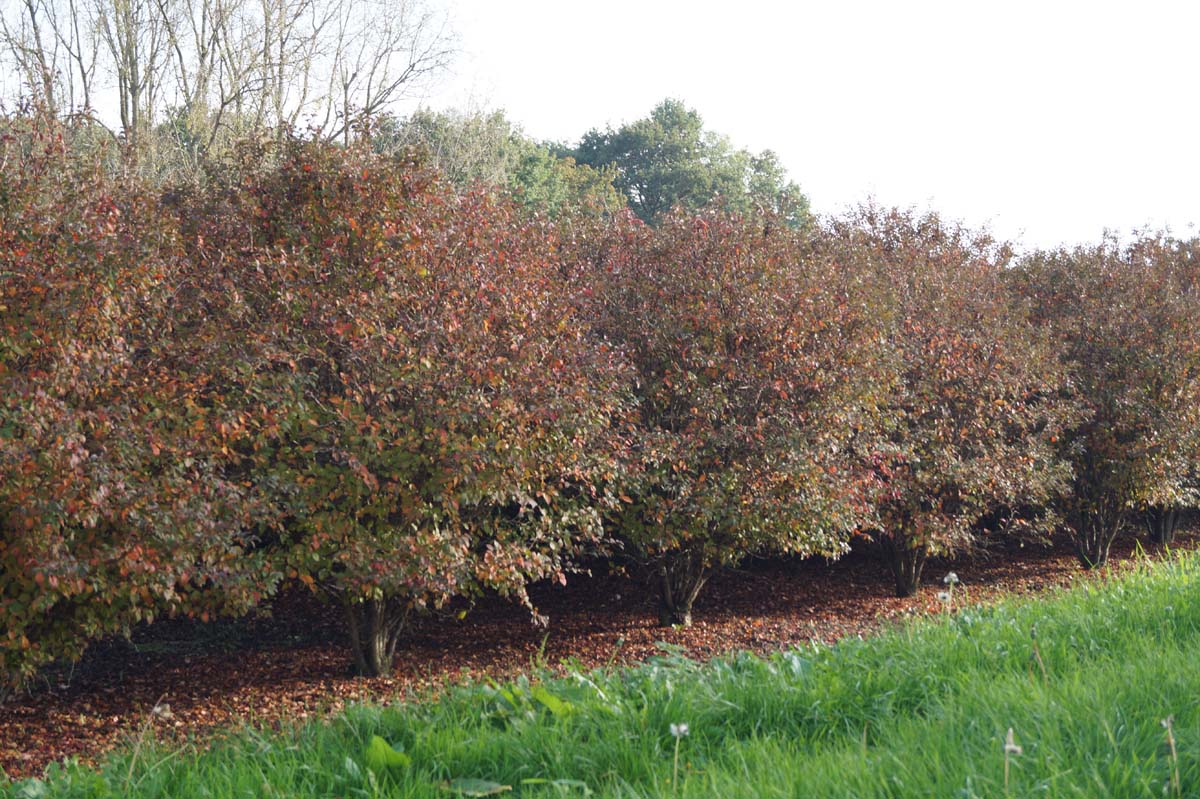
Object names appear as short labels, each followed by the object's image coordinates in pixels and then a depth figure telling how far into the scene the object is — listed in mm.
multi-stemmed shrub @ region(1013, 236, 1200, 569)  10922
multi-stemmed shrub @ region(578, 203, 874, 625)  7840
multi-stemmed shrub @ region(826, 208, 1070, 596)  9398
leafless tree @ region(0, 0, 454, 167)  16578
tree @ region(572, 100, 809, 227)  34938
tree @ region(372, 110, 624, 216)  20875
